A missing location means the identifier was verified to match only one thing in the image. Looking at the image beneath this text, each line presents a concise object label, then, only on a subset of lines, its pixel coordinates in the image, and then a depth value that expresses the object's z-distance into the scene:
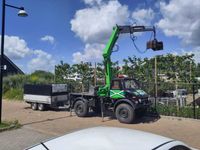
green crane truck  7.34
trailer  9.74
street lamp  6.61
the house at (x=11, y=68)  22.89
